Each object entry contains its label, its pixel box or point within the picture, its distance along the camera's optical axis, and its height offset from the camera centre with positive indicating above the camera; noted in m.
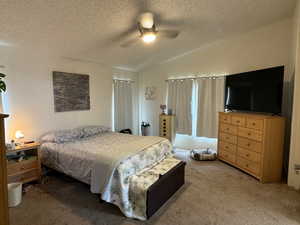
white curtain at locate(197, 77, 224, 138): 4.30 -0.08
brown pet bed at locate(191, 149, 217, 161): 4.00 -1.25
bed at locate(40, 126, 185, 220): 2.13 -0.96
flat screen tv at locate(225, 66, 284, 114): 2.91 +0.20
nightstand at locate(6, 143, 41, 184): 2.60 -0.98
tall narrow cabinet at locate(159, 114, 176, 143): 4.86 -0.71
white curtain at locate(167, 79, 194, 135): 4.80 -0.04
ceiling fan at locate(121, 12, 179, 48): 2.46 +1.03
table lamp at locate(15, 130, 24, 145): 2.79 -0.58
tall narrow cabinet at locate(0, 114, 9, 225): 1.13 -0.54
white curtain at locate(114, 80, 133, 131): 4.89 -0.13
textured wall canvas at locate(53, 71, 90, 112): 3.53 +0.19
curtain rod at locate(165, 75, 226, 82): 4.34 +0.62
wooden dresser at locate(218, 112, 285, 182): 2.87 -0.75
